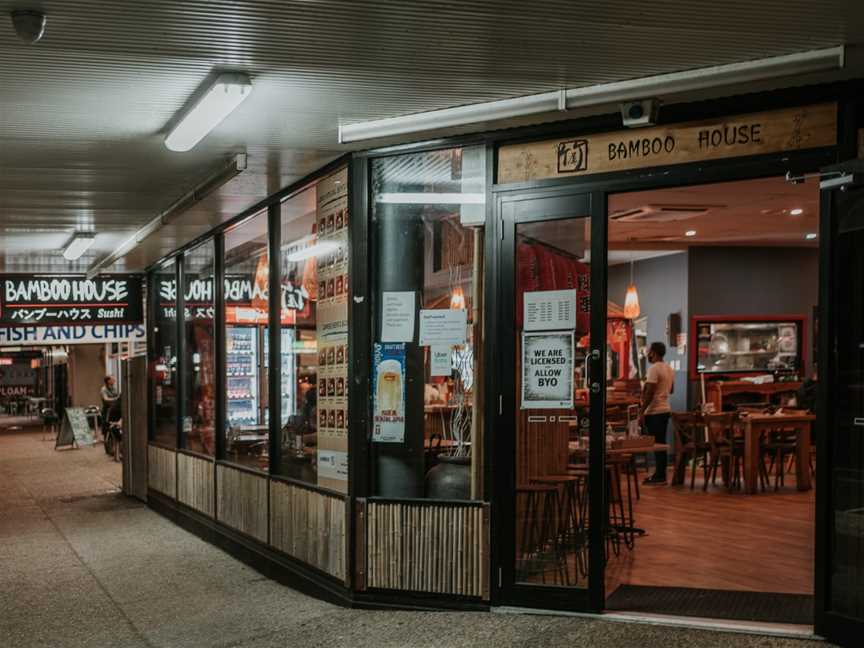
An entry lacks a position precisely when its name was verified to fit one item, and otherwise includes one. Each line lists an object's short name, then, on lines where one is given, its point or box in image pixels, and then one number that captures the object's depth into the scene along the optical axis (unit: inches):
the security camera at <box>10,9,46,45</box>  163.0
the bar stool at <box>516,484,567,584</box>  242.1
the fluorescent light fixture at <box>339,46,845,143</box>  189.9
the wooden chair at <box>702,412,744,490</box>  458.9
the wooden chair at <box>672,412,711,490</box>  473.7
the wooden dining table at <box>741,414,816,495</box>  450.0
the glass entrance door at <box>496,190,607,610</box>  234.5
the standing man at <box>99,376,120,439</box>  888.3
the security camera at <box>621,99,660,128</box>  214.4
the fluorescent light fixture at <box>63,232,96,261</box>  418.6
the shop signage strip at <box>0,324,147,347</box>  514.3
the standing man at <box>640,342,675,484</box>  490.9
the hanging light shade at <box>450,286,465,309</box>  256.2
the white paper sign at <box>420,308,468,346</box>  256.2
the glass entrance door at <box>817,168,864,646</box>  200.7
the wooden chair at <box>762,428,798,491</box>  462.0
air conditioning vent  451.5
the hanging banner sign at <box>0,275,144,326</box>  503.5
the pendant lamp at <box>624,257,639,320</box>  562.6
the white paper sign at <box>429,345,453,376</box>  258.5
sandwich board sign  864.9
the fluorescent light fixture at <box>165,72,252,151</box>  200.1
